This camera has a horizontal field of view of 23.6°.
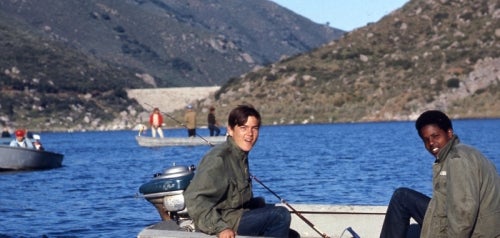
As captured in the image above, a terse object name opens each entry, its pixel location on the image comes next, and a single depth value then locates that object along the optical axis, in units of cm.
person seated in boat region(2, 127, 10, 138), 4553
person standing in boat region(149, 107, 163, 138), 5631
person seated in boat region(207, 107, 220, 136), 5262
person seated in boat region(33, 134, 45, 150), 3991
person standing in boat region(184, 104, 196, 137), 5175
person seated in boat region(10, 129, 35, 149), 3812
